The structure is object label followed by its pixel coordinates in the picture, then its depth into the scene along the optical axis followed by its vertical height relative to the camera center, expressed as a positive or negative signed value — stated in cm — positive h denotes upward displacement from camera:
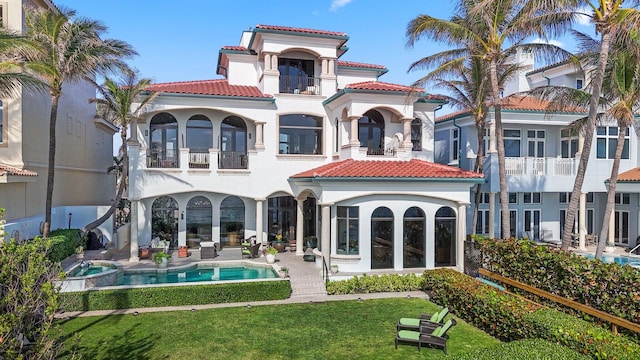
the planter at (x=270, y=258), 2067 -383
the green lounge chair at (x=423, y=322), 1185 -409
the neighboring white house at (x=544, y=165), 2552 +122
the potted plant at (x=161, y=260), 1984 -380
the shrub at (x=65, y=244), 1916 -326
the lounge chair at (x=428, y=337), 1116 -424
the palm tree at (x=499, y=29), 1587 +638
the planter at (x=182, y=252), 2270 -391
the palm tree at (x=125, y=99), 2055 +424
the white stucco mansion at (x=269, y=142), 2231 +241
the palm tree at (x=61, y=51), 1720 +561
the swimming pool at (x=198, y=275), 1861 -443
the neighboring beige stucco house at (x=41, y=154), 2030 +156
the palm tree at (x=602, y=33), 1412 +546
